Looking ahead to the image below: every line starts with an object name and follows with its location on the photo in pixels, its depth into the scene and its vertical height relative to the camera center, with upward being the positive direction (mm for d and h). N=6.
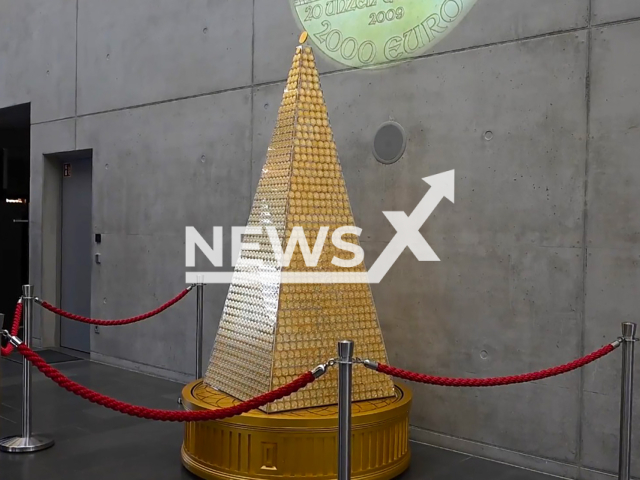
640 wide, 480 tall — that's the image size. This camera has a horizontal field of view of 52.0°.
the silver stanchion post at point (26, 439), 4398 -1510
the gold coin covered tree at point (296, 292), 3859 -414
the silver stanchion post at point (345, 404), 2871 -775
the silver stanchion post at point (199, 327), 5336 -851
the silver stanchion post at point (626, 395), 3254 -811
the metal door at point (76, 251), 8180 -381
